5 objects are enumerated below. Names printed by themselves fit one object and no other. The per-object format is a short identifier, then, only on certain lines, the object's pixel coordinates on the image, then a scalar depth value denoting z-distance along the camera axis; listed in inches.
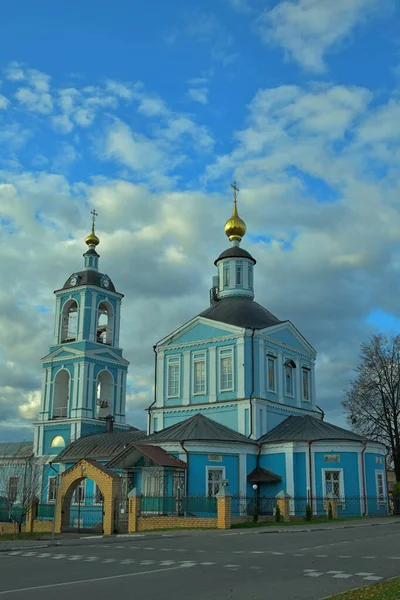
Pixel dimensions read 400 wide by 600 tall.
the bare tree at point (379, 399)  1531.7
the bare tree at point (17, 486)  1395.2
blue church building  1218.0
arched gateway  1031.0
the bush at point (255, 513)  1099.8
